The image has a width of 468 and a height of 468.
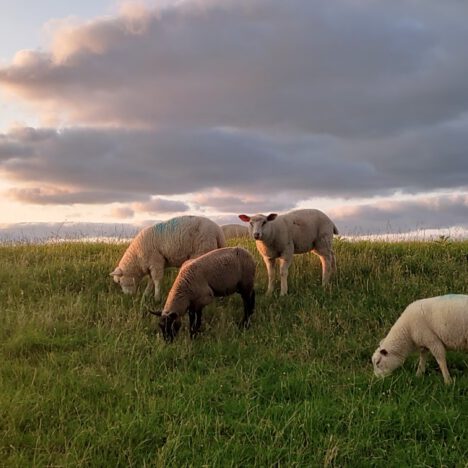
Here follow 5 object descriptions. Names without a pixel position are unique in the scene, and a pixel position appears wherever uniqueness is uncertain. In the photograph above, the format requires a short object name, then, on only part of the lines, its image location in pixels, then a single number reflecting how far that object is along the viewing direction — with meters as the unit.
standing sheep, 13.64
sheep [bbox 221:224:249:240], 22.03
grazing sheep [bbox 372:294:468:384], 8.20
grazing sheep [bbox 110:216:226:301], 13.87
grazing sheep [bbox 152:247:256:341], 10.37
